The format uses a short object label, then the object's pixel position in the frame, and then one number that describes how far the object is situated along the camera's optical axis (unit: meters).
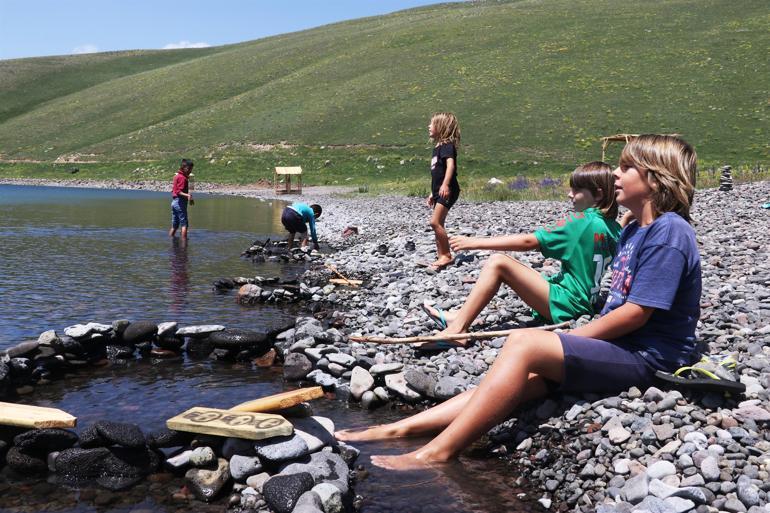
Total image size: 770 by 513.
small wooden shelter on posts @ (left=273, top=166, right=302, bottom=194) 45.93
